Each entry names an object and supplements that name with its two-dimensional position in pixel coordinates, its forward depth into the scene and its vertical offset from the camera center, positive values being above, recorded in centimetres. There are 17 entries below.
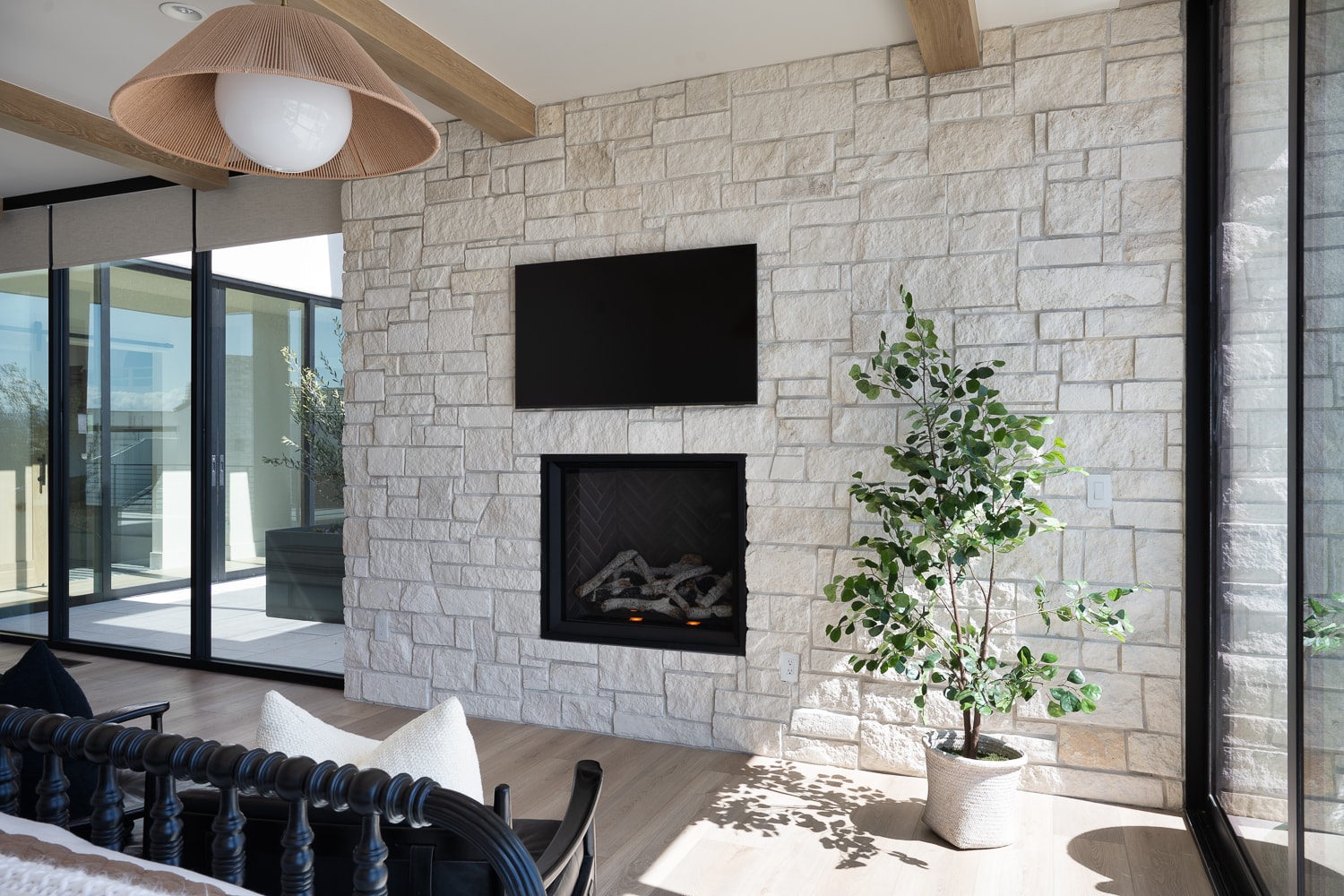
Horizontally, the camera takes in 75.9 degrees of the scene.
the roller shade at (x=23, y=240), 487 +116
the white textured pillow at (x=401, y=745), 114 -42
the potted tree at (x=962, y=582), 243 -42
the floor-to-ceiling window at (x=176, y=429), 420 +7
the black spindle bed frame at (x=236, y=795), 88 -38
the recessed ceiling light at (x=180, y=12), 279 +141
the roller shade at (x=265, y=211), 407 +113
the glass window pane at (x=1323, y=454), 137 -1
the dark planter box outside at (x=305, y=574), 415 -64
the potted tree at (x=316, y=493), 416 -24
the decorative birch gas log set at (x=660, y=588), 345 -60
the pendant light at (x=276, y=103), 120 +54
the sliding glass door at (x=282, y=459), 416 -8
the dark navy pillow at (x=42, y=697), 142 -45
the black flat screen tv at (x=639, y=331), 319 +44
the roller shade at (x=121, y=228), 446 +115
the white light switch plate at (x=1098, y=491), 274 -15
